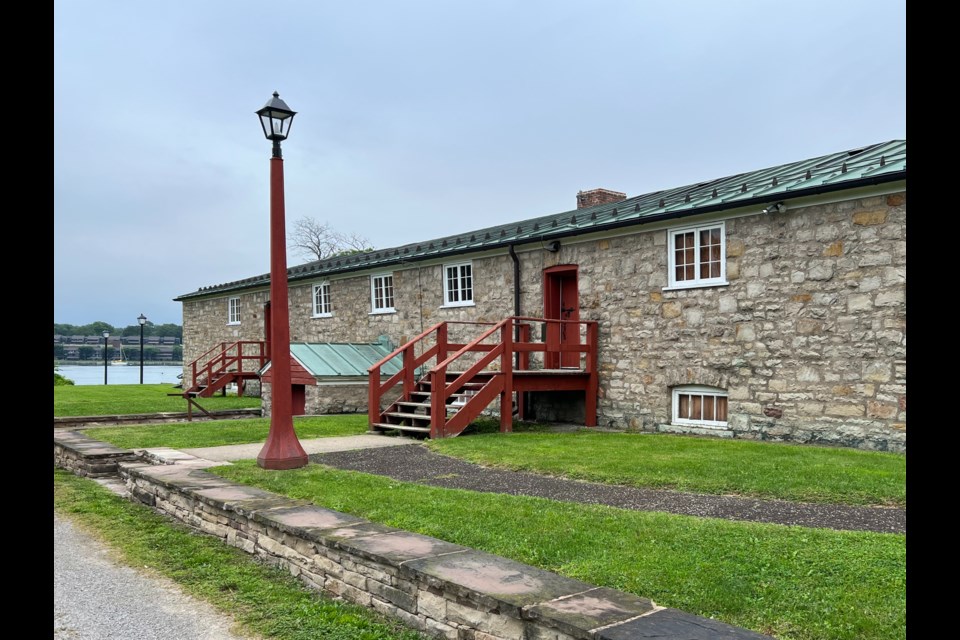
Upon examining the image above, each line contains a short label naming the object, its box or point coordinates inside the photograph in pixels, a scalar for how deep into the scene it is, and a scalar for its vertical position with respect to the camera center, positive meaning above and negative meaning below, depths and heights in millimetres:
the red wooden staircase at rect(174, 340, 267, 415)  21875 -1411
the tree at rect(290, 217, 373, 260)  50062 +5527
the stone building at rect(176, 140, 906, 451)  9781 +542
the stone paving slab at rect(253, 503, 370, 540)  5070 -1465
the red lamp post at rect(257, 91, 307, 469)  8375 -179
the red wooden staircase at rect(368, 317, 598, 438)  11688 -1010
